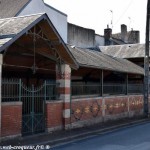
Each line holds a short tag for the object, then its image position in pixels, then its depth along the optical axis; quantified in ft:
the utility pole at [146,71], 76.54
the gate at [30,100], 44.54
